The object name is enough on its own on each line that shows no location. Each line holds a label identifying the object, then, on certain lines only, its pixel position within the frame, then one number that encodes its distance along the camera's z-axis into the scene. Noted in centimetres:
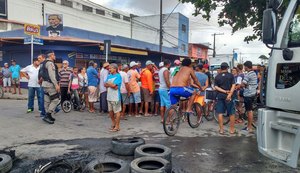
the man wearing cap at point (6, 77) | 1579
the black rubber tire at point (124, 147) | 538
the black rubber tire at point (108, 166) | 415
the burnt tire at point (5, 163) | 432
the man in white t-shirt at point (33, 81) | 977
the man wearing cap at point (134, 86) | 971
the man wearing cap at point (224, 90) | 700
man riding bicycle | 708
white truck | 331
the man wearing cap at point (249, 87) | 748
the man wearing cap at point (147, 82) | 976
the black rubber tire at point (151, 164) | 410
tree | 1080
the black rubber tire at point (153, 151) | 475
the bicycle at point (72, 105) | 1040
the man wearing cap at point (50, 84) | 784
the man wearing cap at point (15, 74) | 1580
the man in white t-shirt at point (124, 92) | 910
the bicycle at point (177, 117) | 691
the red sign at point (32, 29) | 1272
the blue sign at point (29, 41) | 1367
